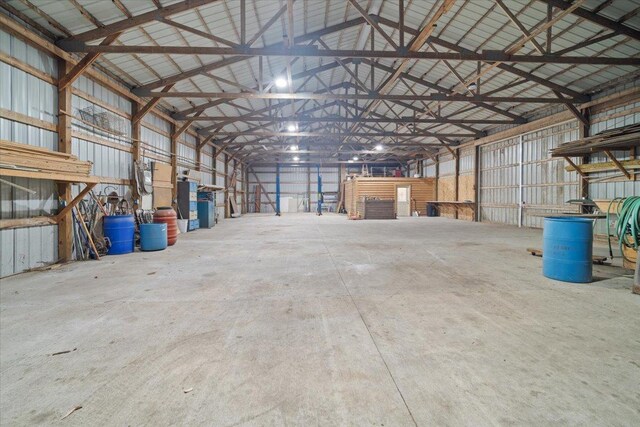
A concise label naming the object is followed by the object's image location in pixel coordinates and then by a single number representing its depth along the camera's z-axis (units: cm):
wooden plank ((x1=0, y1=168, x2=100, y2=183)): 433
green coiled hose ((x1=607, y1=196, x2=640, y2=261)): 457
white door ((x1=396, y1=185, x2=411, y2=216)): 2211
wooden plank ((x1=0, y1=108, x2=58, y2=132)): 504
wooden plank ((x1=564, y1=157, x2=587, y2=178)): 929
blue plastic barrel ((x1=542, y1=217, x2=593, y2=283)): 447
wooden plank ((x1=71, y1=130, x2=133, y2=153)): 678
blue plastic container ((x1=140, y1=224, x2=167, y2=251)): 758
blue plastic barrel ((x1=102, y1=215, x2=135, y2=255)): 708
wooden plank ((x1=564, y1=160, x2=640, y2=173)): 774
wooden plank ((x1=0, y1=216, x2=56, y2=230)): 502
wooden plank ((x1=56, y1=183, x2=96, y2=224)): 594
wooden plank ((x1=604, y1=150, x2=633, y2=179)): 790
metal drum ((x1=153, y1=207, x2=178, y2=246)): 847
